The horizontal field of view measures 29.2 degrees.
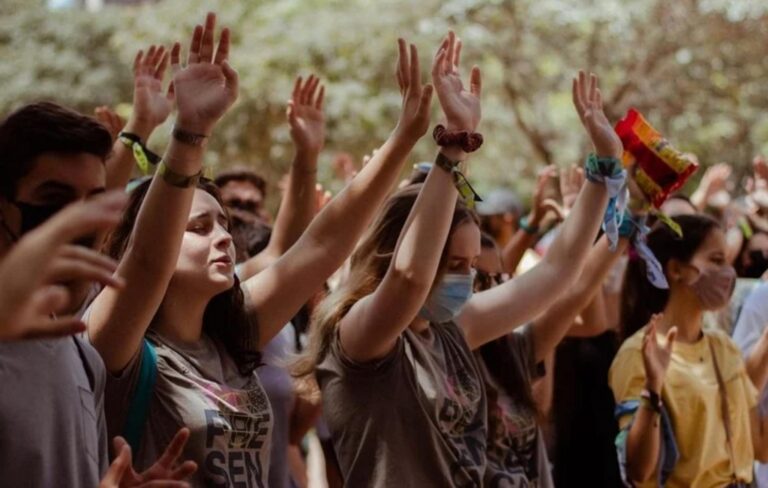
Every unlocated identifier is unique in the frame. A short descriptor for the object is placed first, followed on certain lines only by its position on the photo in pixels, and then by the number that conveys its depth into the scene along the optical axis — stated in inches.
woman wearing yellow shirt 216.5
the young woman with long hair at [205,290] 132.6
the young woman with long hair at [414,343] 164.6
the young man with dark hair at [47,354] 115.5
